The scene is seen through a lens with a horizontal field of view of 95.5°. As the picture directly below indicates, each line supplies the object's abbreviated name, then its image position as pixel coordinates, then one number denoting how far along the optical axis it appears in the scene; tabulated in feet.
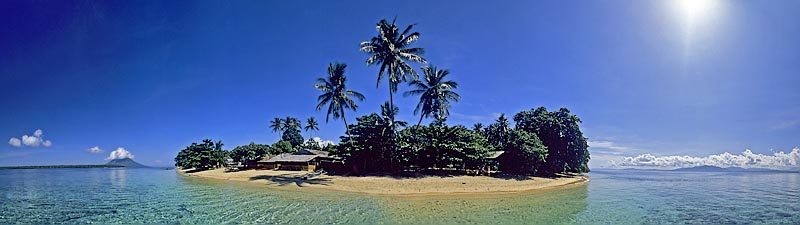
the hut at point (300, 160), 137.18
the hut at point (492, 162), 114.11
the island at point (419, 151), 96.22
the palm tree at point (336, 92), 114.11
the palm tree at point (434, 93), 113.91
